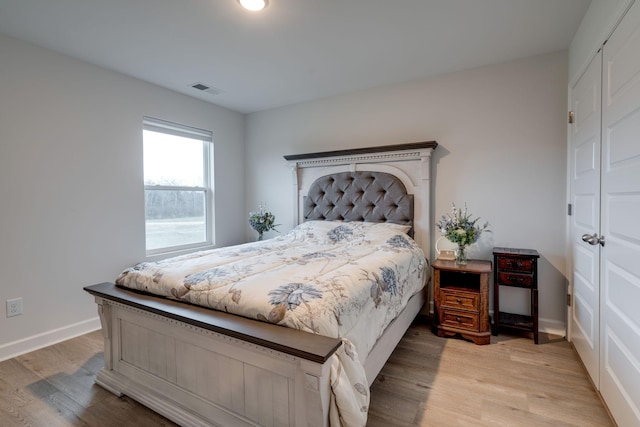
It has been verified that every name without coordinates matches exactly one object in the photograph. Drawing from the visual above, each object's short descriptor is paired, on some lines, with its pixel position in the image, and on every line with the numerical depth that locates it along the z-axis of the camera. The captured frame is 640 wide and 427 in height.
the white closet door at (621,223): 1.38
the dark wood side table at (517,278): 2.46
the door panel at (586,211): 1.86
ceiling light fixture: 1.94
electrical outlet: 2.38
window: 3.36
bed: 1.18
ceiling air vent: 3.30
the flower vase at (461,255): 2.67
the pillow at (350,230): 2.89
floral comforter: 1.26
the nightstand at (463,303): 2.47
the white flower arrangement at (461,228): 2.69
